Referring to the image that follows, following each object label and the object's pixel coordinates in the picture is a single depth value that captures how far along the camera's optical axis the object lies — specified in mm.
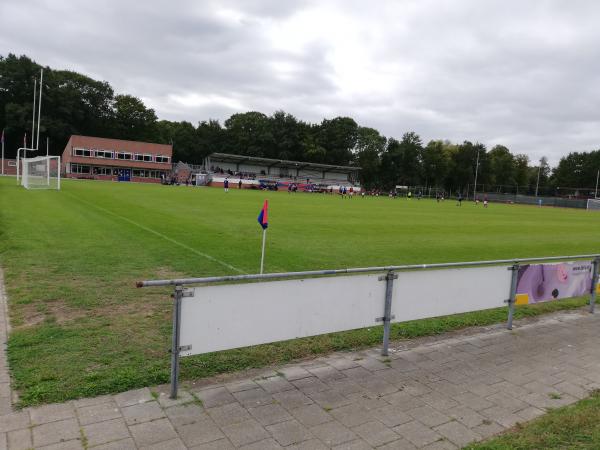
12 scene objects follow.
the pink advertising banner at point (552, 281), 6844
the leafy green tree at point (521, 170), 122700
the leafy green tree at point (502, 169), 113312
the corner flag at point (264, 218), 9656
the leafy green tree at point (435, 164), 109750
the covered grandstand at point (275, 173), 85419
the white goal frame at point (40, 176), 35559
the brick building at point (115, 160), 77875
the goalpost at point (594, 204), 74062
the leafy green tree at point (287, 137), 110812
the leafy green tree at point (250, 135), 110250
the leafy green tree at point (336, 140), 115000
